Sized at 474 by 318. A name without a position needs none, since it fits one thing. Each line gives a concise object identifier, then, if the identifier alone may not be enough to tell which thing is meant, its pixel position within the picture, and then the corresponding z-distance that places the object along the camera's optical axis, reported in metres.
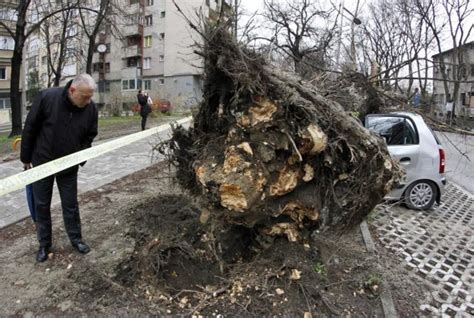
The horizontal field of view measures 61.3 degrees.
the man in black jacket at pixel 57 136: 3.79
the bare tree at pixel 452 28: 29.73
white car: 6.59
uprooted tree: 3.12
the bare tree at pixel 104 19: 18.48
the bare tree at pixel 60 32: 19.73
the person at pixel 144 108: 16.55
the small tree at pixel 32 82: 47.39
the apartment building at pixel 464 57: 32.03
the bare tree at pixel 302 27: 24.31
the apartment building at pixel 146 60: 44.53
